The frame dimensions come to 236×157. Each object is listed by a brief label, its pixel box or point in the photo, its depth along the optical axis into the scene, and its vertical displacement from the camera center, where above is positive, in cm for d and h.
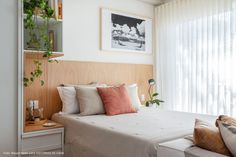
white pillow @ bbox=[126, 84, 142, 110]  310 -26
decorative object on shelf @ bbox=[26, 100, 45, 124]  263 -43
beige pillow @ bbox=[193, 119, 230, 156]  122 -35
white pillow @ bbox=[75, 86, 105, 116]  268 -29
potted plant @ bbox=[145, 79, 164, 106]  385 -34
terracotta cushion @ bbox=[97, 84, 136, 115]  272 -29
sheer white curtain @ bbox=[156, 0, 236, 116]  322 +36
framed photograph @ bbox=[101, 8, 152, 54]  353 +77
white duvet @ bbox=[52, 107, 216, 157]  167 -45
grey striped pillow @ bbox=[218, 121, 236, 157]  115 -31
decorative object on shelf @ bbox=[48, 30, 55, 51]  256 +47
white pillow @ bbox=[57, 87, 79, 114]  278 -29
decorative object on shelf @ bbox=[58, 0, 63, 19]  249 +75
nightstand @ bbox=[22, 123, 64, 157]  221 -65
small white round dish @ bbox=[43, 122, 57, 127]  240 -51
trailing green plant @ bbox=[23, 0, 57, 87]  226 +58
